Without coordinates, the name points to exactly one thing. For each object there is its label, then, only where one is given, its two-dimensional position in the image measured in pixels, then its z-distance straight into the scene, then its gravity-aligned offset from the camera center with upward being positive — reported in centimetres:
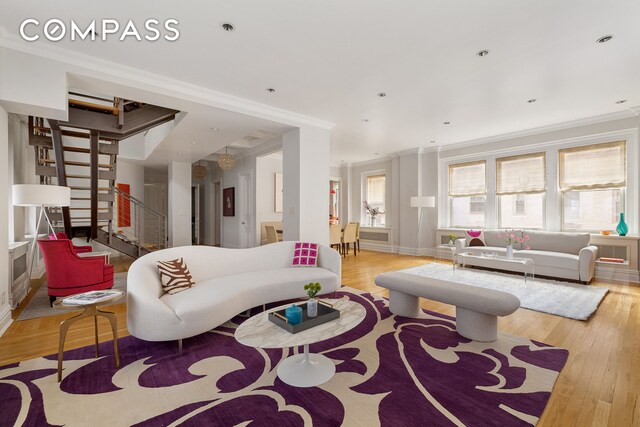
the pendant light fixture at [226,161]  704 +131
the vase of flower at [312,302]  224 -66
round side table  213 -74
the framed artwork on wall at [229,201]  879 +45
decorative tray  205 -75
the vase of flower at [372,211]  912 +15
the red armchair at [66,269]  352 -65
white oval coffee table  193 -80
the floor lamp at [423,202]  714 +34
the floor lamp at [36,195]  339 +25
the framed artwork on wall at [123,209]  799 +20
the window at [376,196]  899 +61
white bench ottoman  262 -81
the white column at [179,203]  811 +36
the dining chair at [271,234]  670 -42
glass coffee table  489 -80
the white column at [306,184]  505 +55
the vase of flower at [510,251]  509 -61
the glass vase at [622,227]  496 -21
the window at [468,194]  693 +52
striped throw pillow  299 -62
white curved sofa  249 -74
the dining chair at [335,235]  725 -46
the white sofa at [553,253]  469 -66
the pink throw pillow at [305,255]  415 -55
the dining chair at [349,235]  762 -50
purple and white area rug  175 -117
